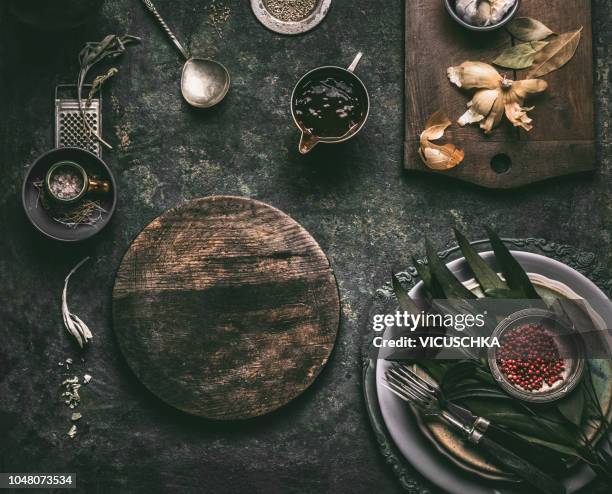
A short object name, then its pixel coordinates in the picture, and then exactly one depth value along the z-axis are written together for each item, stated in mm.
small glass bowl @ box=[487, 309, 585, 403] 1195
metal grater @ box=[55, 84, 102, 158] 1412
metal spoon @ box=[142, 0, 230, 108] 1401
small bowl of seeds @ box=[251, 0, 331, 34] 1409
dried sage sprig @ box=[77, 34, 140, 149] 1399
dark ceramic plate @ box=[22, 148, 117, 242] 1355
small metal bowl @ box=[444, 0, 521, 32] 1317
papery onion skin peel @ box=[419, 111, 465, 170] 1352
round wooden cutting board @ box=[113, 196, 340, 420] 1341
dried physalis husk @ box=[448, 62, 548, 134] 1330
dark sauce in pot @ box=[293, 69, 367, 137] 1331
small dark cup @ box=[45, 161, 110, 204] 1328
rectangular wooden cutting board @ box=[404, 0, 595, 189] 1345
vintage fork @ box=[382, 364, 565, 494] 1208
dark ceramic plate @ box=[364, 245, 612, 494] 1278
